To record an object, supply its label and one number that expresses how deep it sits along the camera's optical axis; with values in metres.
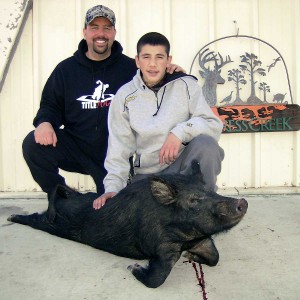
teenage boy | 3.12
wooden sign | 4.51
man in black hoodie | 3.64
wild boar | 2.41
